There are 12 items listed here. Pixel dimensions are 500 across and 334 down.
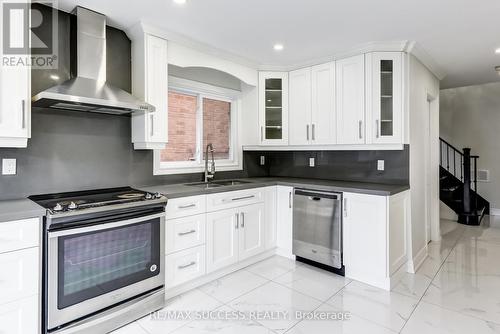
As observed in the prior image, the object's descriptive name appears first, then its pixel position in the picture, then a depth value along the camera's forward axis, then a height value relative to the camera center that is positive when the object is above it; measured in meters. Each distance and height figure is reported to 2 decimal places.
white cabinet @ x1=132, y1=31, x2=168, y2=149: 2.60 +0.79
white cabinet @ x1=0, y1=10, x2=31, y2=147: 1.87 +0.47
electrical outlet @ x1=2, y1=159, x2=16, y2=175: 2.09 +0.02
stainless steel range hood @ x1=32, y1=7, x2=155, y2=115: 2.13 +0.72
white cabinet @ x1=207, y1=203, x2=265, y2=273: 2.82 -0.72
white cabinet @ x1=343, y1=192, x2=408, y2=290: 2.69 -0.69
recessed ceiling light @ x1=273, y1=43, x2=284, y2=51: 3.10 +1.38
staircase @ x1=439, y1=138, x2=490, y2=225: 5.03 -0.34
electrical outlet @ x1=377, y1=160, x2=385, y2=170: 3.34 +0.05
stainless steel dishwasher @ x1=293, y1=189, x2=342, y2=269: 2.97 -0.64
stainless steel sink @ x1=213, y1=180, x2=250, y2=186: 3.47 -0.17
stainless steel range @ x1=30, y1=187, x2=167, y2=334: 1.81 -0.65
